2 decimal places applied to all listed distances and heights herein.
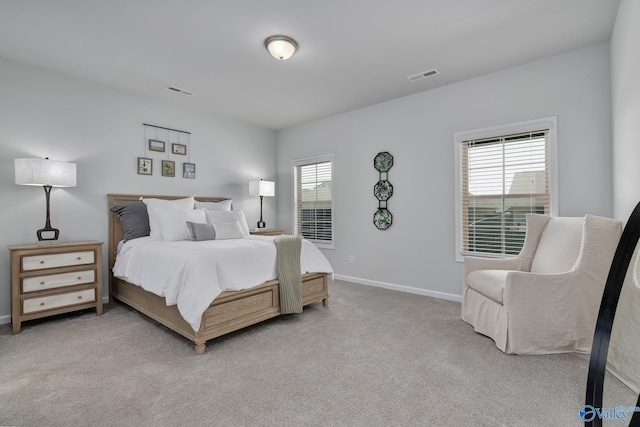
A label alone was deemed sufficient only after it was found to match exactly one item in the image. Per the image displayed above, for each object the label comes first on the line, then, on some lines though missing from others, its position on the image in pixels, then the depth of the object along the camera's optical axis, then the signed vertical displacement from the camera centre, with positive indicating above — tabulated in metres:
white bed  2.36 -0.61
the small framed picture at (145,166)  4.04 +0.62
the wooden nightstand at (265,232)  4.59 -0.31
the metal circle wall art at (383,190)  4.27 +0.29
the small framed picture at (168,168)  4.27 +0.63
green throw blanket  3.00 -0.62
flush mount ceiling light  2.69 +1.48
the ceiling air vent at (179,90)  3.80 +1.54
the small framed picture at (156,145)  4.14 +0.92
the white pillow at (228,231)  3.45 -0.21
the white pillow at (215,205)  4.07 +0.10
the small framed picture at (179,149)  4.37 +0.91
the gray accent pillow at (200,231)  3.31 -0.21
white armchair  2.21 -0.67
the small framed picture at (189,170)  4.48 +0.62
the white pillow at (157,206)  3.42 +0.08
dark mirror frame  1.38 -0.48
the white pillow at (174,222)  3.35 -0.10
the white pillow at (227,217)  3.66 -0.06
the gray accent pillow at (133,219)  3.52 -0.07
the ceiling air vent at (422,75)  3.41 +1.53
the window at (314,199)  5.08 +0.20
